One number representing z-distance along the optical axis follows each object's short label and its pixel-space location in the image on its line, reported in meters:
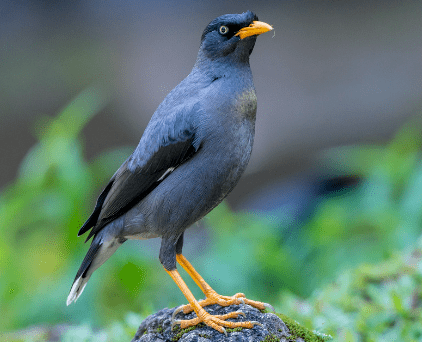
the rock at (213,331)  5.81
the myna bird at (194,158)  6.29
